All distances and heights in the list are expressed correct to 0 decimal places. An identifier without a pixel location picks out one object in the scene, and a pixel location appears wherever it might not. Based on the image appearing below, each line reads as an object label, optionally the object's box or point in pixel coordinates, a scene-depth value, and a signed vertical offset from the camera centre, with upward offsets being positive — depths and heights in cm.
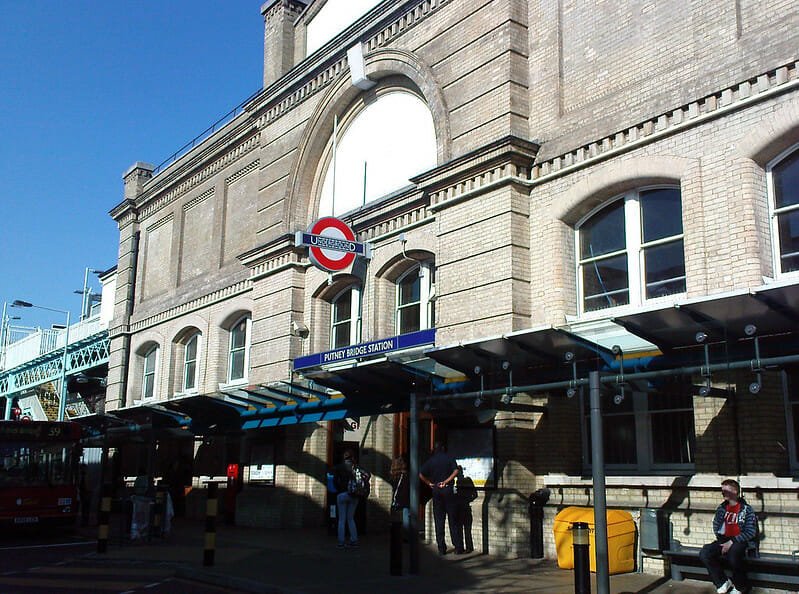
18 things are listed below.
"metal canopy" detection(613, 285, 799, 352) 870 +173
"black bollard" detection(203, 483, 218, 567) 1283 -88
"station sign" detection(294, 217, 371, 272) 1747 +475
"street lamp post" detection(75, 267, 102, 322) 4380 +928
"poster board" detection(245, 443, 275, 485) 1994 +24
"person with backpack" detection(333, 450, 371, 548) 1486 -28
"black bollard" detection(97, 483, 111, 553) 1520 -83
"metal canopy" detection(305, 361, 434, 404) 1366 +159
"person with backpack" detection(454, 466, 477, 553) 1370 -50
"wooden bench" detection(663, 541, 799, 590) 917 -102
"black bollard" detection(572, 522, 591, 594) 859 -85
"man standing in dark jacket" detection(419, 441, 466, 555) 1353 -14
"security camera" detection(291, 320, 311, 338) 1952 +334
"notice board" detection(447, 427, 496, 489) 1399 +39
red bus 1891 +5
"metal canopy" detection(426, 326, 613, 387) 1084 +167
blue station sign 1539 +239
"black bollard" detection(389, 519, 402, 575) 1132 -99
